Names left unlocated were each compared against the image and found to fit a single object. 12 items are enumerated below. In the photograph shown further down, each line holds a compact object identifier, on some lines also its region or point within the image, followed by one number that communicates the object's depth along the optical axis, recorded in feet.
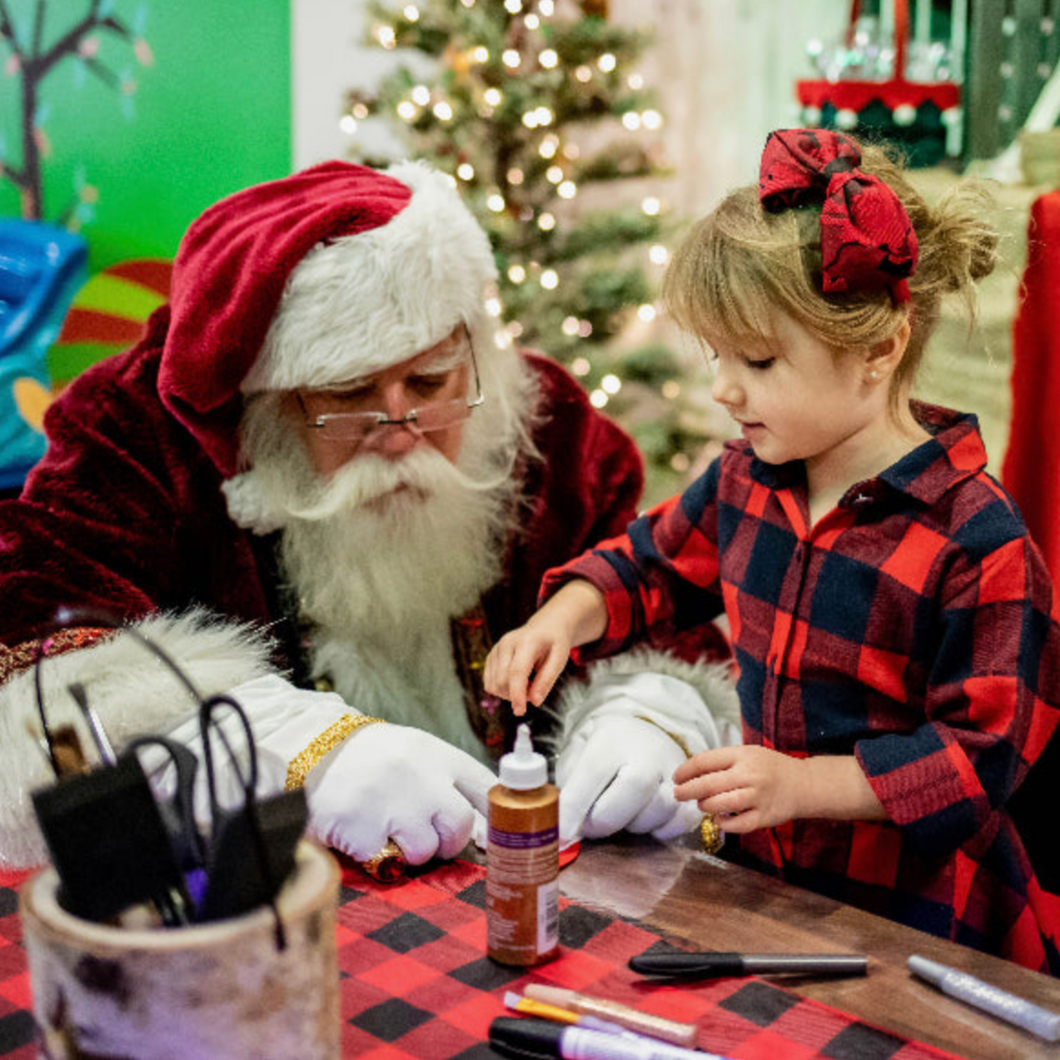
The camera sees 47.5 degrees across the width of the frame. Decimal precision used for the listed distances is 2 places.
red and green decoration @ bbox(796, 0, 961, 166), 7.14
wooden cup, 1.90
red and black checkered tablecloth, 2.59
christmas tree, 10.26
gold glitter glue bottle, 2.84
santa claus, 4.28
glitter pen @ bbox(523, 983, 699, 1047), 2.55
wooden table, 2.69
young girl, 3.34
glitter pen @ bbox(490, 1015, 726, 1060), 2.44
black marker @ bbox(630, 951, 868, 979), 2.82
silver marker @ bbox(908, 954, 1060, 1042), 2.65
